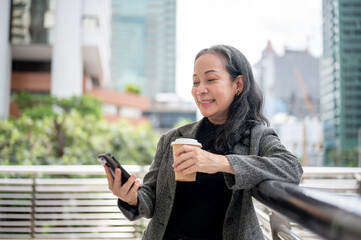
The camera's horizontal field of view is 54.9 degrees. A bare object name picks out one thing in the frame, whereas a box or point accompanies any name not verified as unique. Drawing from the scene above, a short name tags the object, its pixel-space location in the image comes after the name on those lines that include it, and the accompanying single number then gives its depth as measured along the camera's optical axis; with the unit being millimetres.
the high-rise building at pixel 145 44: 93312
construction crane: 55588
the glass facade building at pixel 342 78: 18928
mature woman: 961
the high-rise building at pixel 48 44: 16406
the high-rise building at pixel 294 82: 54312
